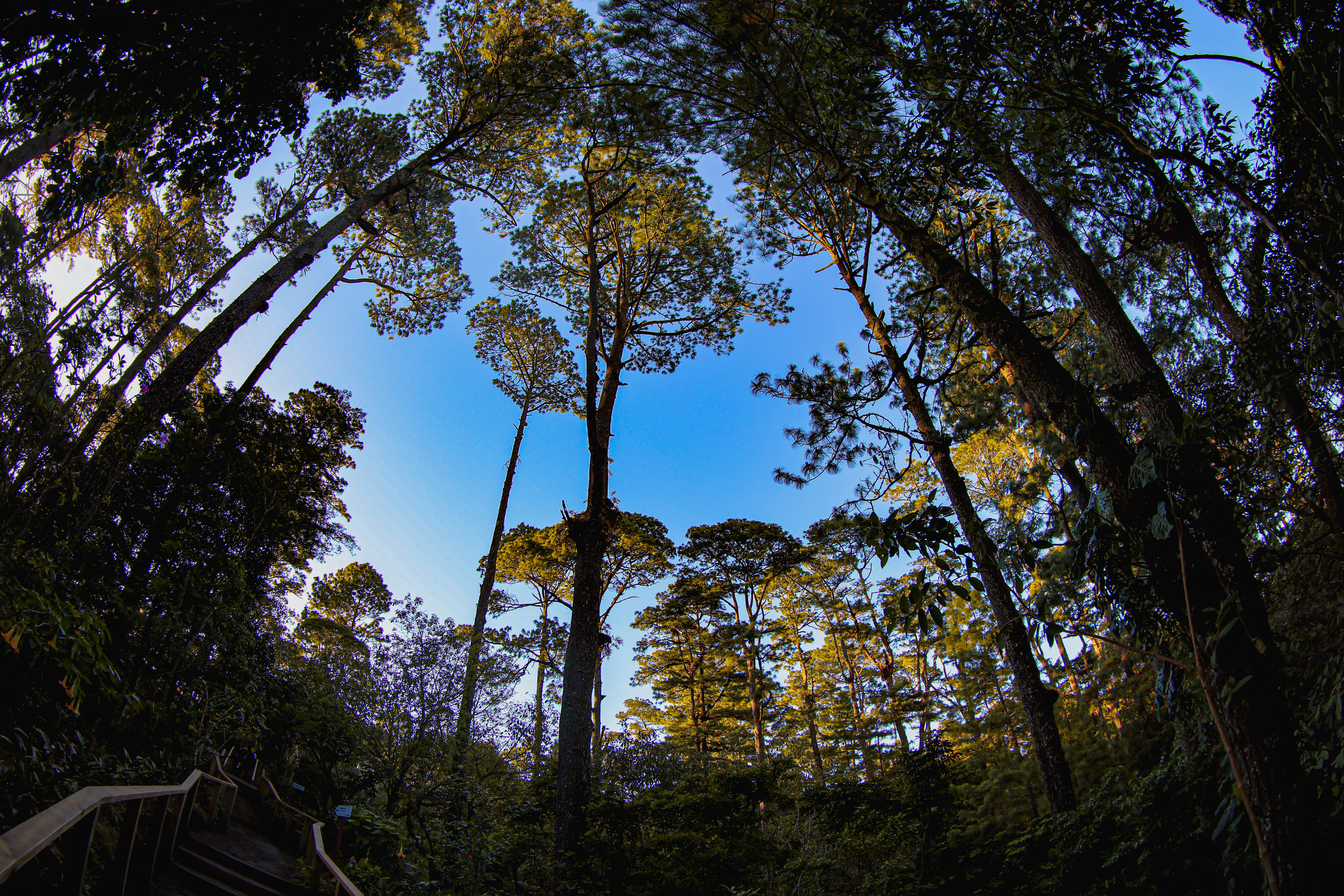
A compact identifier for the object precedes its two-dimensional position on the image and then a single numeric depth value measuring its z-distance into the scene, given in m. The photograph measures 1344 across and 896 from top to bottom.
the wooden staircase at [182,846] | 1.95
